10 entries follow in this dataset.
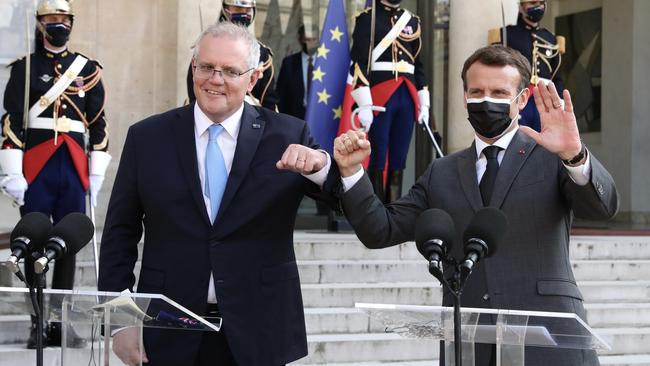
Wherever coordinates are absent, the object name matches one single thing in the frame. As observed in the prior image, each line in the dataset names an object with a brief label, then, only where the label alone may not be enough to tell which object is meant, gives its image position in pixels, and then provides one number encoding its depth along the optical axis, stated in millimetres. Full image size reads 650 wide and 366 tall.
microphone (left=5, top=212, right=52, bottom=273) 6500
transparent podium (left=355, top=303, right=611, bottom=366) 6141
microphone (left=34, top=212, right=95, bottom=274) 6500
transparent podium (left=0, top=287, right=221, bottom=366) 6543
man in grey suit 7129
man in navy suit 7461
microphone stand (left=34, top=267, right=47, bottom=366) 6332
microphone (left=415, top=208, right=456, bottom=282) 6129
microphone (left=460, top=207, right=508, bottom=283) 6129
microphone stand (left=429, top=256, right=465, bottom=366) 5996
